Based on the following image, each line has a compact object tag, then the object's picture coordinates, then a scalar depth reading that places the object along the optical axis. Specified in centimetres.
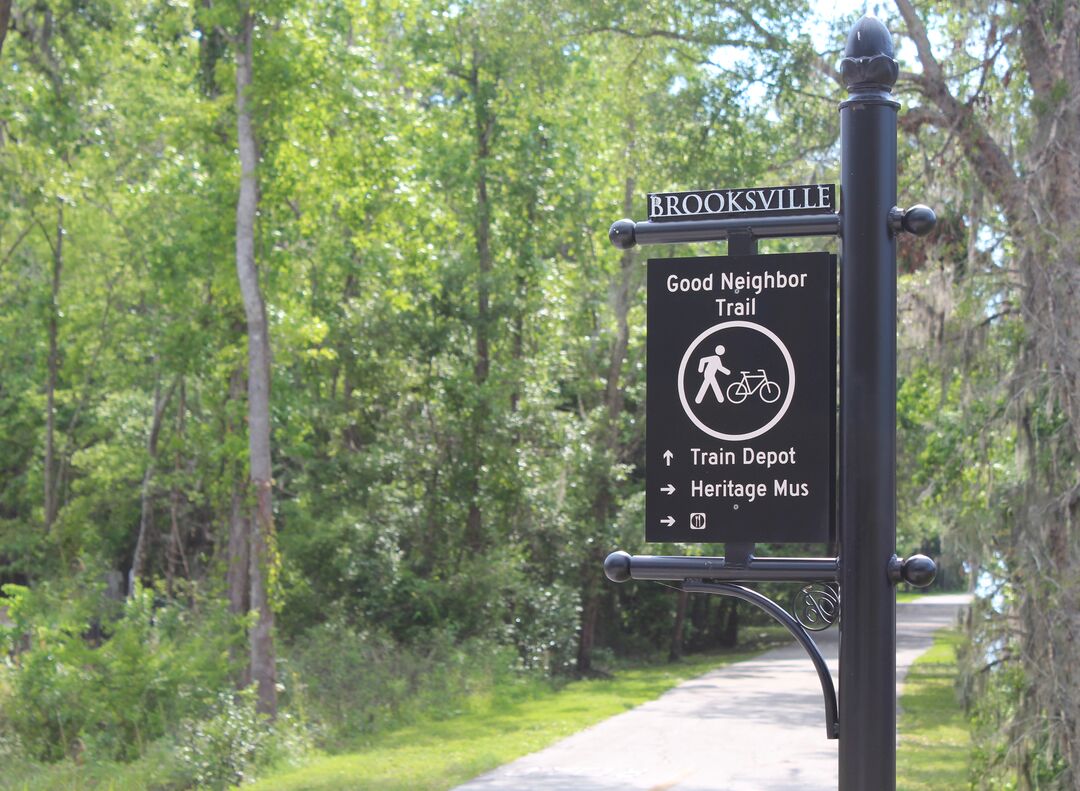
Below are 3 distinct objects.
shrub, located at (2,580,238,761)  1468
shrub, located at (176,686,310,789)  1349
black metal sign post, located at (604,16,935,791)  322
